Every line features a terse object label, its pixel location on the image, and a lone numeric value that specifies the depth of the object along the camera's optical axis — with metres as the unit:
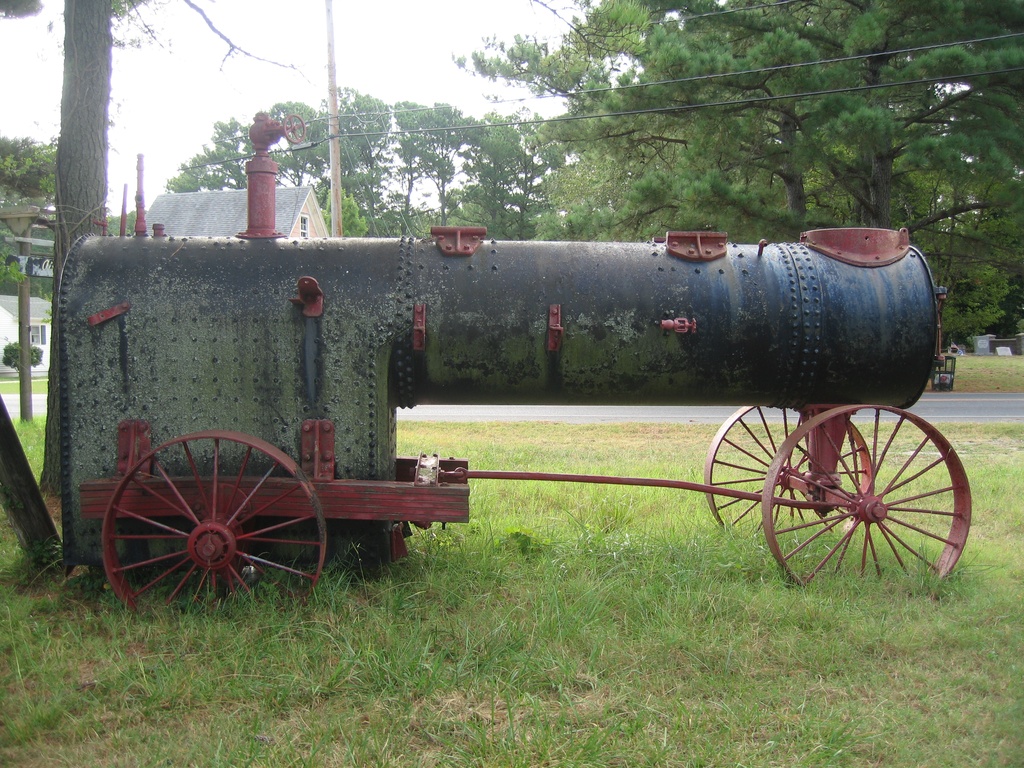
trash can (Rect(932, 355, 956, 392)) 18.72
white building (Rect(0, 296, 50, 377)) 43.73
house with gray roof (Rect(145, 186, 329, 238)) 27.39
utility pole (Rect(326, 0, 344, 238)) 16.00
